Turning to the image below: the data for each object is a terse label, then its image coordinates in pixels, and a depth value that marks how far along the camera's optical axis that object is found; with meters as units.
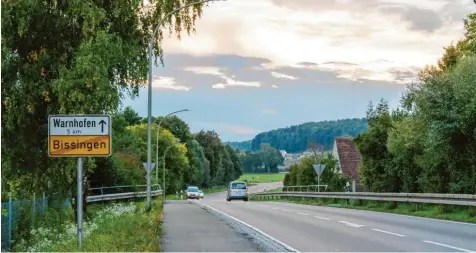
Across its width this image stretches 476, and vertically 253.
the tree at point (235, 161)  184.88
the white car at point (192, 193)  79.88
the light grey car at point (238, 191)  61.78
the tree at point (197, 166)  124.25
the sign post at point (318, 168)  42.06
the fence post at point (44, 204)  22.68
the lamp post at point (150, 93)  22.16
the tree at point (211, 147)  157.62
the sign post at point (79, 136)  12.77
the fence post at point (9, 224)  19.62
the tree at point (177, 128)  129.25
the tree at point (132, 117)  118.88
